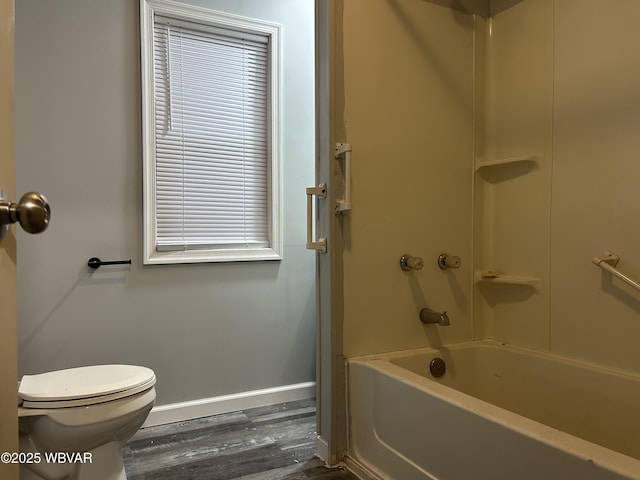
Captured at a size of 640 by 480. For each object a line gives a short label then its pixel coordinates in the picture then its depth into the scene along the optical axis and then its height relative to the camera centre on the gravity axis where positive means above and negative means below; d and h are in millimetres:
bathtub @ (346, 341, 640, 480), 1176 -634
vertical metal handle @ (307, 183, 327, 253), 1989 +92
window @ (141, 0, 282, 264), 2467 +578
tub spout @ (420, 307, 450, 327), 2031 -380
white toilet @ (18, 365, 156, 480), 1470 -619
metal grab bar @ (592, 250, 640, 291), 1692 -114
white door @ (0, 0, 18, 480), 733 -72
